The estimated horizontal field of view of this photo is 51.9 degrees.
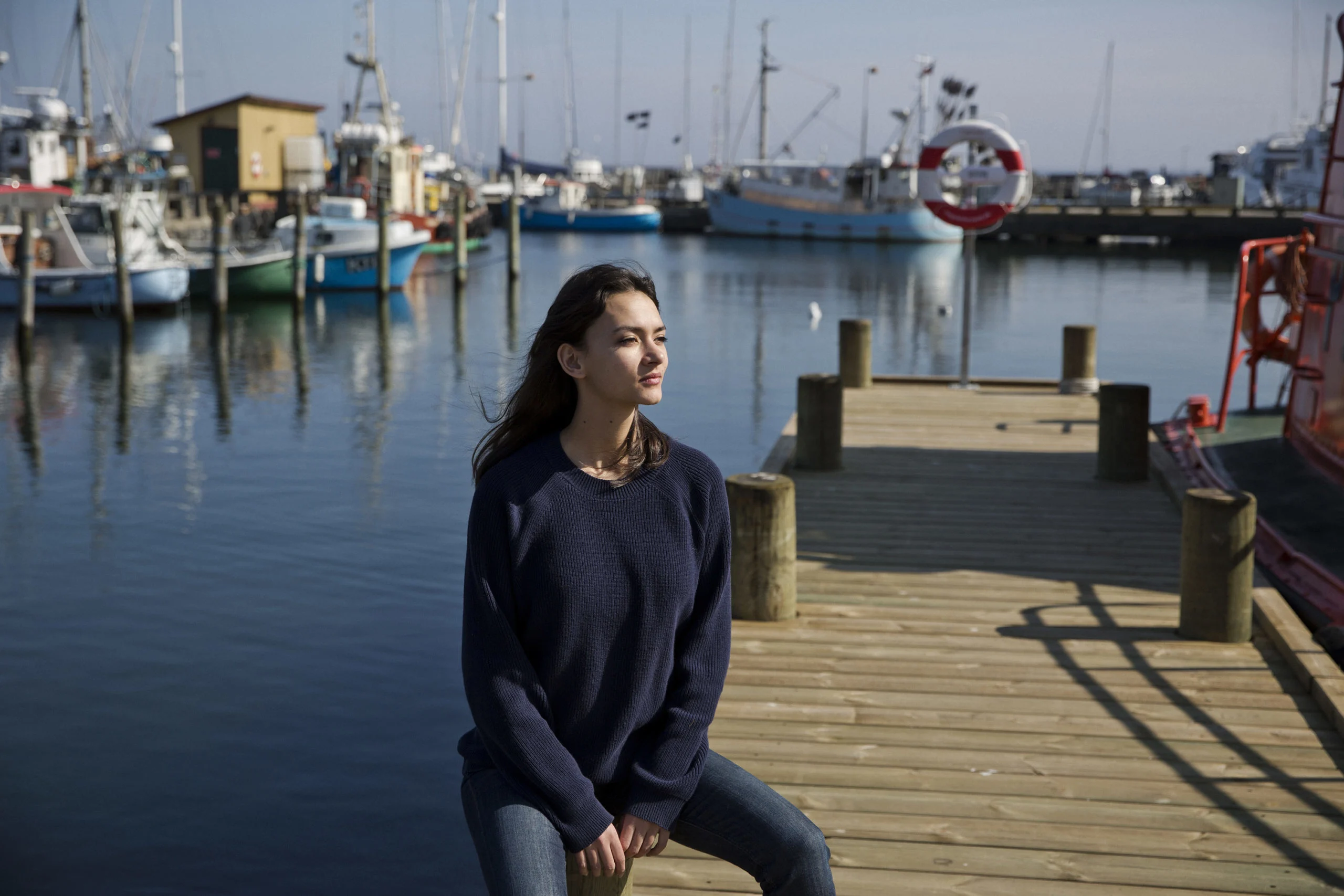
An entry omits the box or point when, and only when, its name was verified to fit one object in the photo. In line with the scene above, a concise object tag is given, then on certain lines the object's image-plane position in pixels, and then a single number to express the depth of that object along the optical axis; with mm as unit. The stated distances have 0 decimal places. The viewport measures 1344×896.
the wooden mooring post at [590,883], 2557
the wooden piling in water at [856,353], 12641
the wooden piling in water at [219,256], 27875
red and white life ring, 12578
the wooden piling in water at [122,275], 25781
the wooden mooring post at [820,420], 9070
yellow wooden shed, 43812
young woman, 2518
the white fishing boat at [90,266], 28422
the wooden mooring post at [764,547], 5824
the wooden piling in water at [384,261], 32688
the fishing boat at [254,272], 31375
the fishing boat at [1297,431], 7441
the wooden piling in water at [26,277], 24078
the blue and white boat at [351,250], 33500
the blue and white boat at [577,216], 70250
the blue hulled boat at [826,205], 64625
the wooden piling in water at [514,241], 37581
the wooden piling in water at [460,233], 36281
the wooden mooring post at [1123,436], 8695
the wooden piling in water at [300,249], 30172
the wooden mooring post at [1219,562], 5438
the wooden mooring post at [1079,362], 12477
